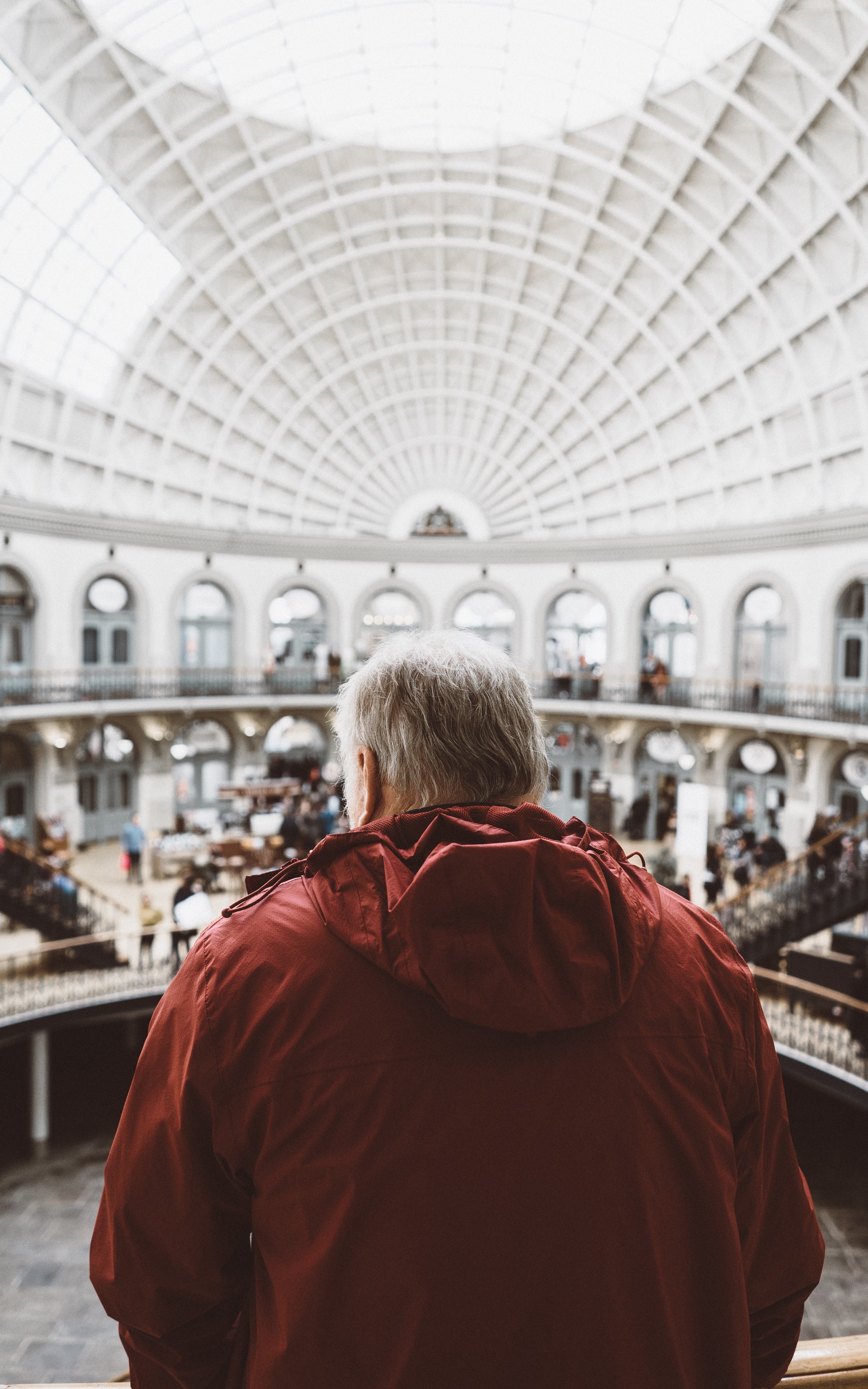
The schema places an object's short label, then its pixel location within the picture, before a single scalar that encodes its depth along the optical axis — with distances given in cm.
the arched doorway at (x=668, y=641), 2638
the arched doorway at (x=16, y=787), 2227
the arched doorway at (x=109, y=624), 2472
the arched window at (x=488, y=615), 2991
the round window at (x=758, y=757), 2386
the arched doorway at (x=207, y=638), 2680
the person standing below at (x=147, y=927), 1536
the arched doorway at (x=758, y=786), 2373
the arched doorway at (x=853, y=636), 2158
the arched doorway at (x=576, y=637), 2861
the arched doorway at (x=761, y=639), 2409
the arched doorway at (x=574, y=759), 2858
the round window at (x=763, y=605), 2411
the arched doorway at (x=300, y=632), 2891
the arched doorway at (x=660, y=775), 2636
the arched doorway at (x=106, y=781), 2466
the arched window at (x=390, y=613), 2994
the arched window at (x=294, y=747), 2830
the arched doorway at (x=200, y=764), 2656
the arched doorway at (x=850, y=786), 2109
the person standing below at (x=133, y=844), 1944
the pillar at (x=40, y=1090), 1491
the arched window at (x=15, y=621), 2233
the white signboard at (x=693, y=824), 1616
